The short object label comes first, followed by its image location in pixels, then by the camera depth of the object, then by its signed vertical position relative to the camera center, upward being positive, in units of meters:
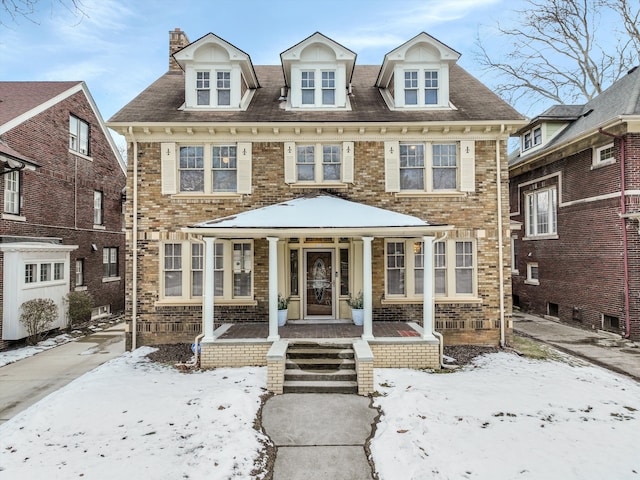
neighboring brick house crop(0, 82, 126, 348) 11.29 +2.03
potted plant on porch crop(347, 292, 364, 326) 9.70 -1.54
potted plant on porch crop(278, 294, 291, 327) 9.66 -1.55
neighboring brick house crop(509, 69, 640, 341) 11.12 +1.41
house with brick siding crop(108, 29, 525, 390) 10.05 +1.55
